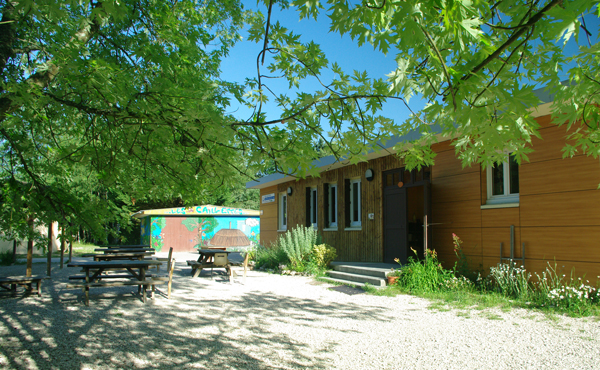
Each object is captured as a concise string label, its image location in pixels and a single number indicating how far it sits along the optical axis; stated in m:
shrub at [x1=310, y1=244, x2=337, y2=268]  10.81
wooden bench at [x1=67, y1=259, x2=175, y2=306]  6.66
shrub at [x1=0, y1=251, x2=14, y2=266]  15.21
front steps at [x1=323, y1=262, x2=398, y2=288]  8.42
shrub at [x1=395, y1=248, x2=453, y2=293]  7.48
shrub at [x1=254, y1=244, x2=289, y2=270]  12.16
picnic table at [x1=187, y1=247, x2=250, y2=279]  10.58
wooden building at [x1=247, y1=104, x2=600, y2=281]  6.34
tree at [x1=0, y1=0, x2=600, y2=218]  2.04
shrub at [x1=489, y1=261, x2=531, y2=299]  6.53
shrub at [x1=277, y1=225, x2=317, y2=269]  11.29
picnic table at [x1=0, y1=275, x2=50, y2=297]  7.18
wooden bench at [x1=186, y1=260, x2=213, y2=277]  10.61
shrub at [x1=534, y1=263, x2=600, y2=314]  5.61
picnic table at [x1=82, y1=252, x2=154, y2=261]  9.05
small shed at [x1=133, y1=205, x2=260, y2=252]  24.84
